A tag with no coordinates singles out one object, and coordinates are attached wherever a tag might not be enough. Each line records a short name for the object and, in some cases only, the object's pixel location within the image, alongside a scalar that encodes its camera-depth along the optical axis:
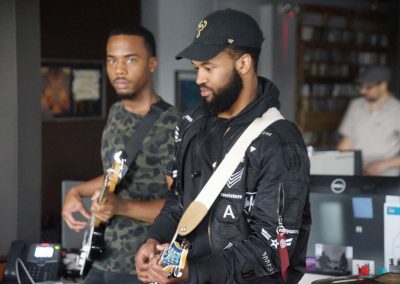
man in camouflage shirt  2.73
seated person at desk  5.68
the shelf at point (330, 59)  9.33
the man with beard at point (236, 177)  2.04
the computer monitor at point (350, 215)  2.91
